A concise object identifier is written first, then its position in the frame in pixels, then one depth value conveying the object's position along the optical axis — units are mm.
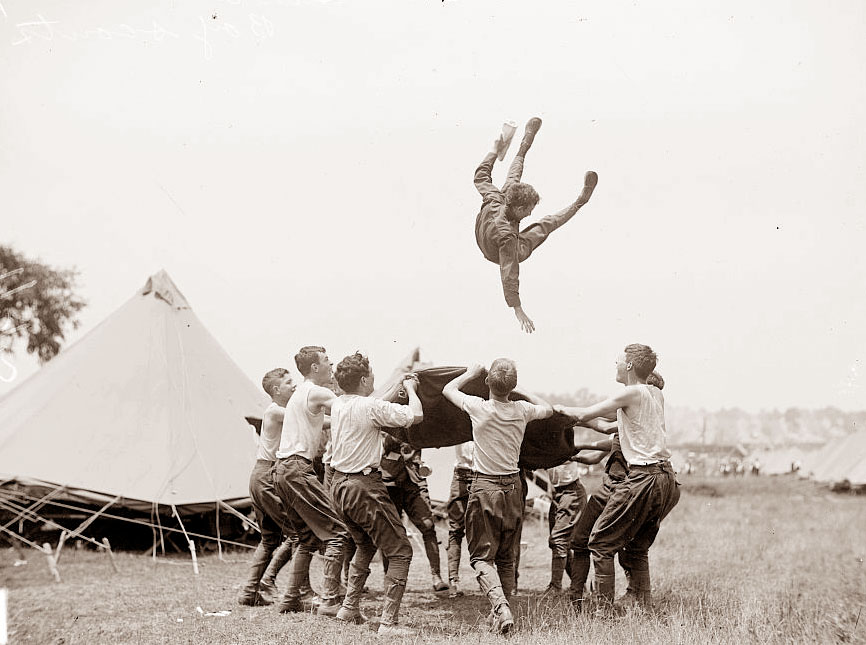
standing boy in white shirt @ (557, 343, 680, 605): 5461
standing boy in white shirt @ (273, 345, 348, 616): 5668
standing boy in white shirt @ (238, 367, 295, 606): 6152
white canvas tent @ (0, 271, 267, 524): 9039
